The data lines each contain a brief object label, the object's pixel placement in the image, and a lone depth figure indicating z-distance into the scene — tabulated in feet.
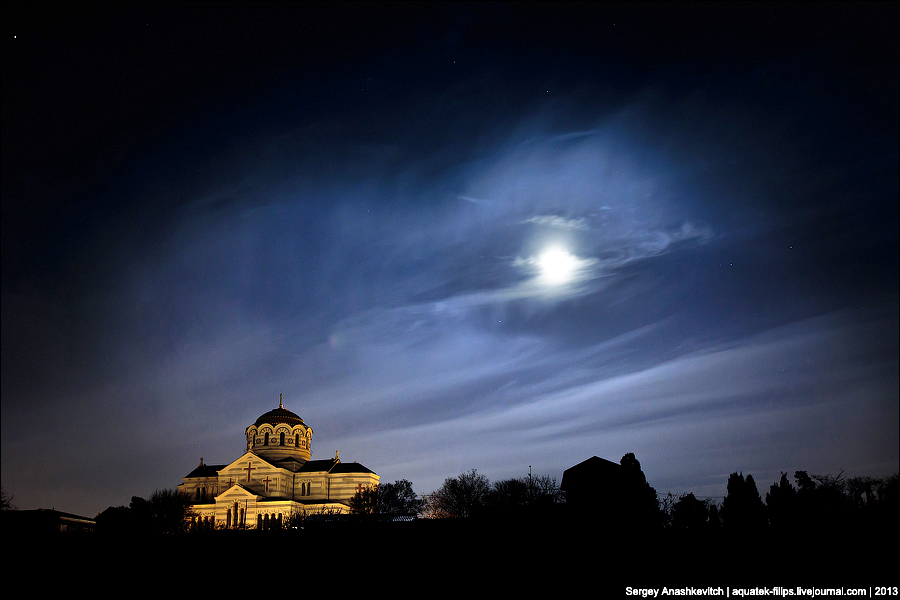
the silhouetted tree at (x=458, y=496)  244.01
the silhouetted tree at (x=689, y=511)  148.77
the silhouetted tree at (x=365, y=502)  245.24
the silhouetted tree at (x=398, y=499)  257.75
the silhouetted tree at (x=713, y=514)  155.22
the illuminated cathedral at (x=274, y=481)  255.70
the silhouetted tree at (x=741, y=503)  159.22
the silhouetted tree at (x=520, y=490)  216.54
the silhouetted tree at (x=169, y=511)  188.24
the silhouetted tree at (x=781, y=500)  149.47
